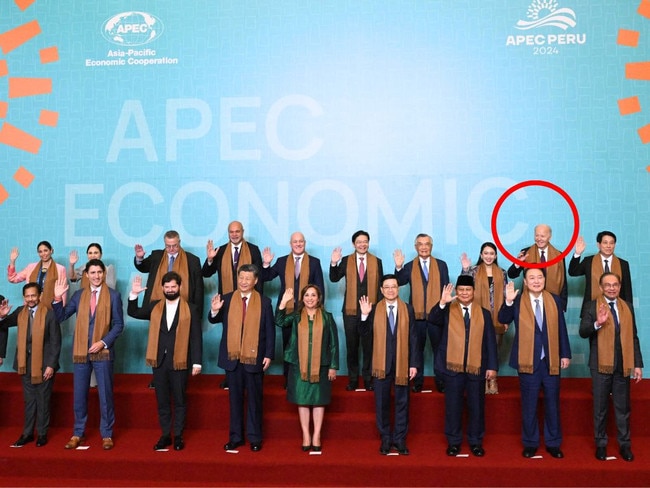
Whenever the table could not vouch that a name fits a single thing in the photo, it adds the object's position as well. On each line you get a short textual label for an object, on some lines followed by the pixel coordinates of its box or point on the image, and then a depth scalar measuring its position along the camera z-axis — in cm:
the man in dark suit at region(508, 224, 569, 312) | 621
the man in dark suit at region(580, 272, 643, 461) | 509
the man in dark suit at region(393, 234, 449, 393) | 620
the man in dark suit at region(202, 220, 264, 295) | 650
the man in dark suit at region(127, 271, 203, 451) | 542
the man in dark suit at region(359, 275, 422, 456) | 530
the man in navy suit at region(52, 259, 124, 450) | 549
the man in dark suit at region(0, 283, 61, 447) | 553
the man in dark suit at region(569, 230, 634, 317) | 600
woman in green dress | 532
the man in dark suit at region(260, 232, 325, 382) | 632
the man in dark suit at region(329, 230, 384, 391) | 628
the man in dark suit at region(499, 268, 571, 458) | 516
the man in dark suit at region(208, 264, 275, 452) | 543
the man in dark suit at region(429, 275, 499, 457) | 522
